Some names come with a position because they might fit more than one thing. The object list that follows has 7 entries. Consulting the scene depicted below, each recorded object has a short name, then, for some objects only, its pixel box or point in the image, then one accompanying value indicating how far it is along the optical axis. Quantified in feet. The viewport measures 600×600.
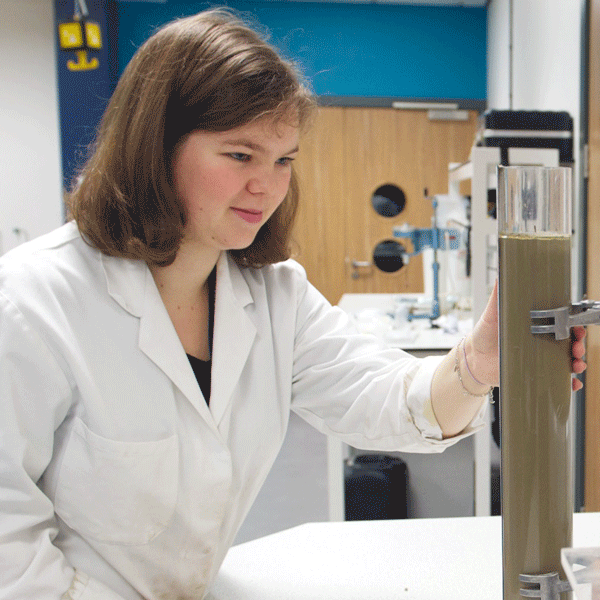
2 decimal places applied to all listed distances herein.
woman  2.75
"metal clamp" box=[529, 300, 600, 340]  1.84
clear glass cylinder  1.86
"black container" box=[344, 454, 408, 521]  7.69
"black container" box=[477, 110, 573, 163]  8.02
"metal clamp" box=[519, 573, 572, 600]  1.96
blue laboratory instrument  10.10
